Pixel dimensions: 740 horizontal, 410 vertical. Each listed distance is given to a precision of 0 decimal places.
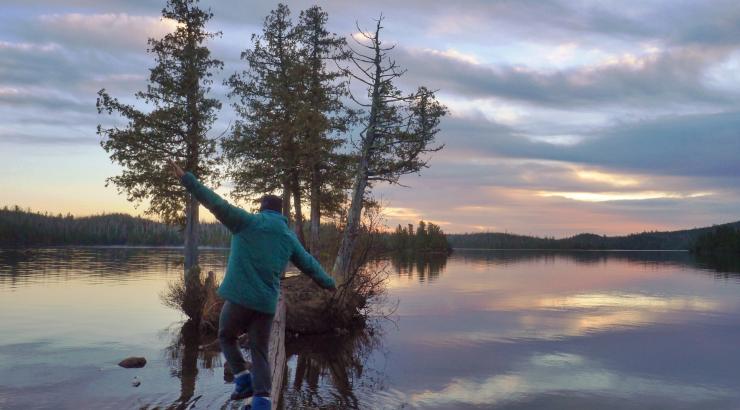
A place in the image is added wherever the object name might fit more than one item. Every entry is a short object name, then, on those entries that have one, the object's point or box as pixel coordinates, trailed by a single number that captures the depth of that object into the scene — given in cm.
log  864
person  732
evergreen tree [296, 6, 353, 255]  3800
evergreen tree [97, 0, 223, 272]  3167
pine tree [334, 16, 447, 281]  2850
